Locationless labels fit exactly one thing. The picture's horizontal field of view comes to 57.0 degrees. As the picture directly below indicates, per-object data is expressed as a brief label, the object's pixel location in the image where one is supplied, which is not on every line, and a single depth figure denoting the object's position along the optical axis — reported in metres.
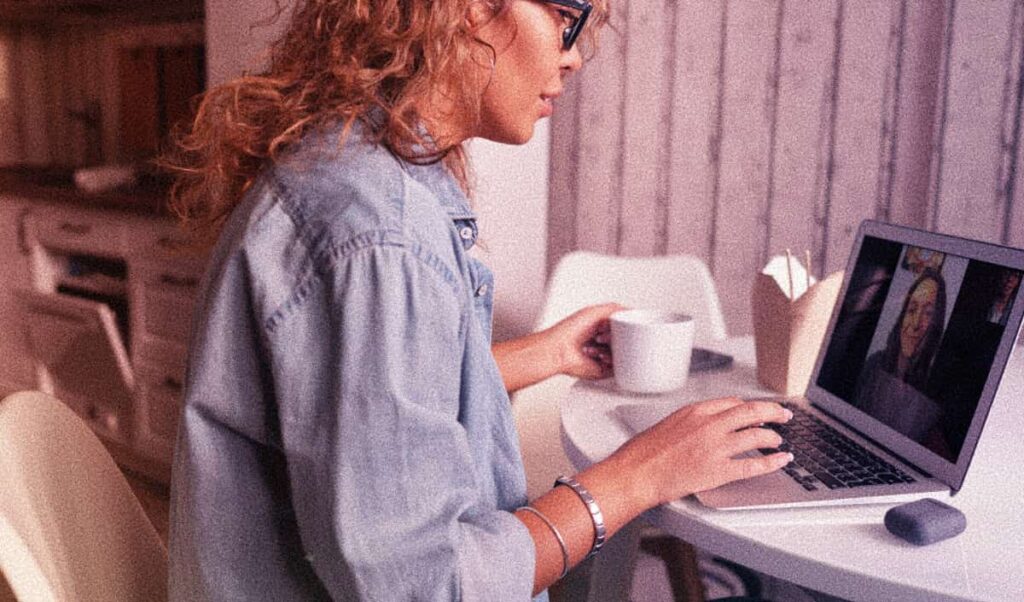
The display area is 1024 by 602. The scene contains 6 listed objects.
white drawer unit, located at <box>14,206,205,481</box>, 2.82
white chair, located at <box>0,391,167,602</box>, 0.75
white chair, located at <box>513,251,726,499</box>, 1.87
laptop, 0.84
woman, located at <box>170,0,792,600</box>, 0.64
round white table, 0.72
